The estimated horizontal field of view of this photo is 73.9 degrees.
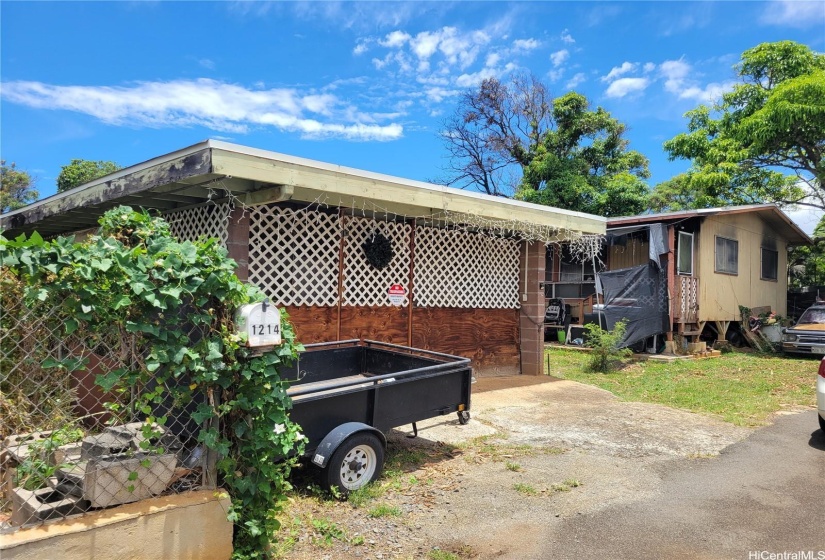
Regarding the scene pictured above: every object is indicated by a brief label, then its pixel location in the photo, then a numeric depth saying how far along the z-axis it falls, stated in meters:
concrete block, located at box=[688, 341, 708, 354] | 13.96
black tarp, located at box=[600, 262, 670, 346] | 12.83
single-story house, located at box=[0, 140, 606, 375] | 6.14
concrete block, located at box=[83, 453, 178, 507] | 2.75
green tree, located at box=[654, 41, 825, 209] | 15.63
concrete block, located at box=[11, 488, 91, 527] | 2.63
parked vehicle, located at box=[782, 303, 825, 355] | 13.05
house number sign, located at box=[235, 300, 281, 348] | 2.97
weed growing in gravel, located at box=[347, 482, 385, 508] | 4.24
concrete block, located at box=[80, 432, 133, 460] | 2.87
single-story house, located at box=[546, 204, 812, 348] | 13.23
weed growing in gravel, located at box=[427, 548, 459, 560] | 3.46
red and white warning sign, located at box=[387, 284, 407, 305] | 8.43
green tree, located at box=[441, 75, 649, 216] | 22.95
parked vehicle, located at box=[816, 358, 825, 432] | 6.06
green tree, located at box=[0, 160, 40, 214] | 30.00
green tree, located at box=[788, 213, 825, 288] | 20.88
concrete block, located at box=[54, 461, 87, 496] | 2.82
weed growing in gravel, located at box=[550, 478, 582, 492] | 4.69
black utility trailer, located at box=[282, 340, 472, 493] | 4.25
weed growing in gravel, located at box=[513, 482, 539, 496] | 4.60
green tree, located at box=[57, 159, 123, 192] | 27.00
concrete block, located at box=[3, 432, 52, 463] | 2.72
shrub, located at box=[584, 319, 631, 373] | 11.48
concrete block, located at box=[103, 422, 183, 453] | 2.87
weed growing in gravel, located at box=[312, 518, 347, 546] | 3.61
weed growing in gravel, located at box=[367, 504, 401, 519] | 4.05
